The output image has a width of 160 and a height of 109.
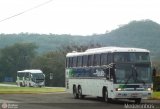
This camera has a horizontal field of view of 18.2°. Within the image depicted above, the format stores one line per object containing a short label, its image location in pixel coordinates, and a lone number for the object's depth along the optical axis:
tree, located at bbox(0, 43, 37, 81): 142.56
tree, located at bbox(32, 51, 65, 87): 112.06
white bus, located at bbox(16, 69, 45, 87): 84.75
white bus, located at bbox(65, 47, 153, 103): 28.34
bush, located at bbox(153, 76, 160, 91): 43.56
